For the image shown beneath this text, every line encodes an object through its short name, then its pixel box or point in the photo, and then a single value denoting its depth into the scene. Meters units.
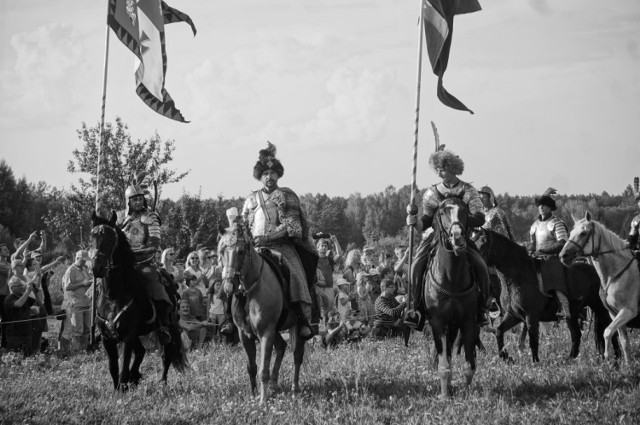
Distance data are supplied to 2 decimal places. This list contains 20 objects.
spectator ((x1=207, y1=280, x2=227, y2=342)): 17.50
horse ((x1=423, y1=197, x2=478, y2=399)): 10.07
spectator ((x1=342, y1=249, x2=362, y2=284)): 19.98
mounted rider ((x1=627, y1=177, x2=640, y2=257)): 12.63
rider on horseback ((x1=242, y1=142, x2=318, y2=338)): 11.09
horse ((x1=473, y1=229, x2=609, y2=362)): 13.48
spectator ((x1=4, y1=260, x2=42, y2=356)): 15.90
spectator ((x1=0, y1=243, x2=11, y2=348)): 15.97
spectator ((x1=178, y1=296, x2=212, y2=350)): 16.98
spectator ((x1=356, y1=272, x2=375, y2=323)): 17.65
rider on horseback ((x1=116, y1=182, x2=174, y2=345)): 11.89
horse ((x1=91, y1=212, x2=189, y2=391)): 11.16
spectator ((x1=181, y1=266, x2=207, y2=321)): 17.78
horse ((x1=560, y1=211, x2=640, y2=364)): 12.15
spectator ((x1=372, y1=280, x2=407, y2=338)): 16.55
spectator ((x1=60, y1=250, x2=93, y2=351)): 16.88
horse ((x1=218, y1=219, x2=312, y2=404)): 10.05
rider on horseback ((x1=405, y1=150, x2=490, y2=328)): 10.58
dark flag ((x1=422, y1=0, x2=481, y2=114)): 14.34
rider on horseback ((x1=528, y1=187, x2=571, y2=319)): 13.62
